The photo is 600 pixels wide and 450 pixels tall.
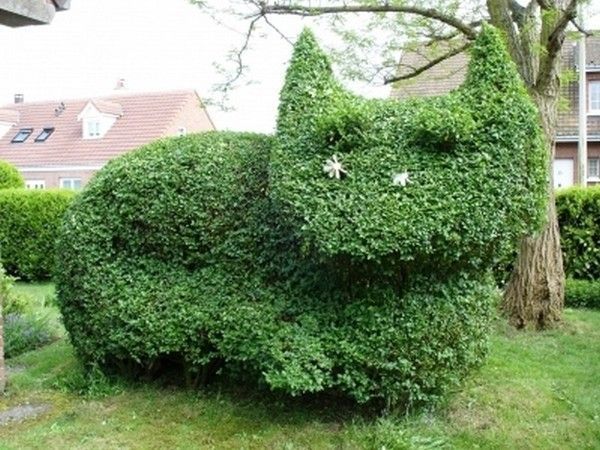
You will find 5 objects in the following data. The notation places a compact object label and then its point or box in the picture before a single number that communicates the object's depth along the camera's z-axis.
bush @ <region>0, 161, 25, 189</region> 15.84
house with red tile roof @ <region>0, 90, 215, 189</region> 26.53
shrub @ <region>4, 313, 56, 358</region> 7.43
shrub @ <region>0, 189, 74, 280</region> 13.25
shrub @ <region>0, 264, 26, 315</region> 8.12
